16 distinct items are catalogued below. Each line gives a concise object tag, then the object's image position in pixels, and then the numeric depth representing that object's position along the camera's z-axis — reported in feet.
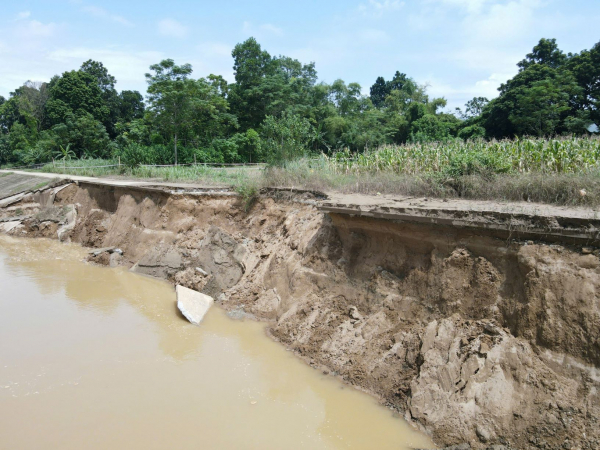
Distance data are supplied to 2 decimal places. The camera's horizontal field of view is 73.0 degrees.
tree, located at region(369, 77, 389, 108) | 165.89
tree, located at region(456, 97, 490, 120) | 116.26
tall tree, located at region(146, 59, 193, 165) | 71.87
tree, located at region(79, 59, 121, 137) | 117.19
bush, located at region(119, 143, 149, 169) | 62.40
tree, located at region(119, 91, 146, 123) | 122.62
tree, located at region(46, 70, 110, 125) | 102.83
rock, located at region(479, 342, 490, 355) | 14.34
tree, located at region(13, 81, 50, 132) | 110.32
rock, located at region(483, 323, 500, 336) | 14.70
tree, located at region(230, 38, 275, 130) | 96.78
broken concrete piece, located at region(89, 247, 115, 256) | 35.68
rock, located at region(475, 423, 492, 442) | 12.71
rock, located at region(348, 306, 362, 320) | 18.80
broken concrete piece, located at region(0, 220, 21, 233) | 46.09
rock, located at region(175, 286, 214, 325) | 23.04
